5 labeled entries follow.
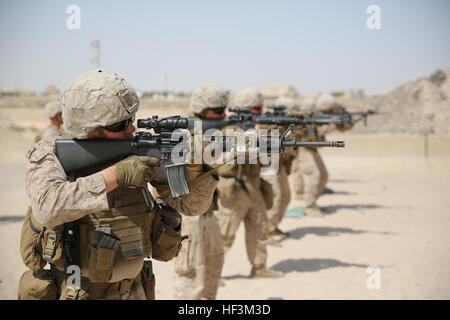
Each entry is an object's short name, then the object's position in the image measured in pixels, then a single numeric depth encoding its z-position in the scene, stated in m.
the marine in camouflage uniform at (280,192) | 8.23
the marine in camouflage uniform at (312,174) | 10.73
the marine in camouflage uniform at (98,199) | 2.62
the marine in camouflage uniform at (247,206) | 5.97
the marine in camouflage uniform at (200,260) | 4.67
